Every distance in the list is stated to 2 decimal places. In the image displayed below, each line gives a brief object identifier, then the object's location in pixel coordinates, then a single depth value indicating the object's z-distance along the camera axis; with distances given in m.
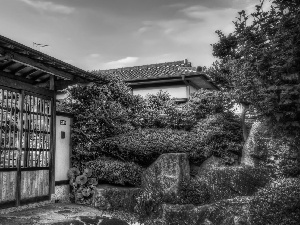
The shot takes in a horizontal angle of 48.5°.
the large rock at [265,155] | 8.29
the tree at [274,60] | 4.35
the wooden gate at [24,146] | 8.89
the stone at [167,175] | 11.14
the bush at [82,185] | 11.26
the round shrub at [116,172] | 11.48
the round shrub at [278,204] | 6.25
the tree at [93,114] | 12.22
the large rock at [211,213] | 7.31
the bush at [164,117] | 15.02
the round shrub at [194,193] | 10.55
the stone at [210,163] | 12.23
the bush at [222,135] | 12.53
